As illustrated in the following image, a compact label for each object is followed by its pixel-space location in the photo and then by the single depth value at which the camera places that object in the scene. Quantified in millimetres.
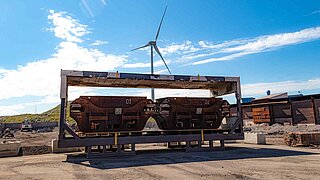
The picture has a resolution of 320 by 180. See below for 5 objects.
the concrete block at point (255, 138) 17719
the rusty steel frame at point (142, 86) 11094
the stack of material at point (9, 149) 13567
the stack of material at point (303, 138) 15531
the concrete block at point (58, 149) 14395
